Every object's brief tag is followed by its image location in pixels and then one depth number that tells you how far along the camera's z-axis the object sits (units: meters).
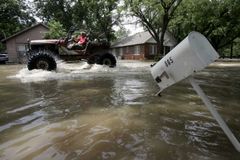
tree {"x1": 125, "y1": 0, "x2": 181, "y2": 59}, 14.92
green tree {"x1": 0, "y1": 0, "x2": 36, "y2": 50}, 21.16
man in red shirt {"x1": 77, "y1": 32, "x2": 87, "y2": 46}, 8.48
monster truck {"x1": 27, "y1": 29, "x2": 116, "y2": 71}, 7.22
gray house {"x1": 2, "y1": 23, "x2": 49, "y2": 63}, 17.22
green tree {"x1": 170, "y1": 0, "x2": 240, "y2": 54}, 16.99
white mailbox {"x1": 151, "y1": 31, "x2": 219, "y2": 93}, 1.69
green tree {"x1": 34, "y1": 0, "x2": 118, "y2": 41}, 22.50
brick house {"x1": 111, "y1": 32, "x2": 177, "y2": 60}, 19.94
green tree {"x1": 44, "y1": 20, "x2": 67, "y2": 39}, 15.11
